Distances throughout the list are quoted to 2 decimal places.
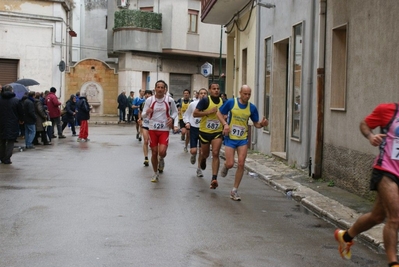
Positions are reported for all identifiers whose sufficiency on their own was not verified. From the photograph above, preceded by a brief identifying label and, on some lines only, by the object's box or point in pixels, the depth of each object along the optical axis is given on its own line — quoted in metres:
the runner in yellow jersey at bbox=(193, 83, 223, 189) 11.36
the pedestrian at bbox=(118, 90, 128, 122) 35.09
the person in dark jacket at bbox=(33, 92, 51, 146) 19.48
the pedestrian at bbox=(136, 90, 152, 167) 14.42
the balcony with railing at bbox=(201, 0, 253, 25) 20.30
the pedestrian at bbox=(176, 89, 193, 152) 18.52
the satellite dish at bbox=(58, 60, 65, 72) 31.04
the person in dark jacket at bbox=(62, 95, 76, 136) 24.09
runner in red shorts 11.73
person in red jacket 21.94
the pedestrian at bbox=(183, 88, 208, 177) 13.58
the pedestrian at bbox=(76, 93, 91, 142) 21.56
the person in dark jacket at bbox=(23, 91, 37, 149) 17.58
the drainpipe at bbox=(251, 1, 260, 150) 18.36
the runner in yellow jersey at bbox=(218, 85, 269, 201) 9.93
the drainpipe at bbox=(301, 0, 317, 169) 12.78
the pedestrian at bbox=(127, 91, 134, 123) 35.91
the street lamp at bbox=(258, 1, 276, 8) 16.28
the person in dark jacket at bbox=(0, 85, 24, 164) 14.47
